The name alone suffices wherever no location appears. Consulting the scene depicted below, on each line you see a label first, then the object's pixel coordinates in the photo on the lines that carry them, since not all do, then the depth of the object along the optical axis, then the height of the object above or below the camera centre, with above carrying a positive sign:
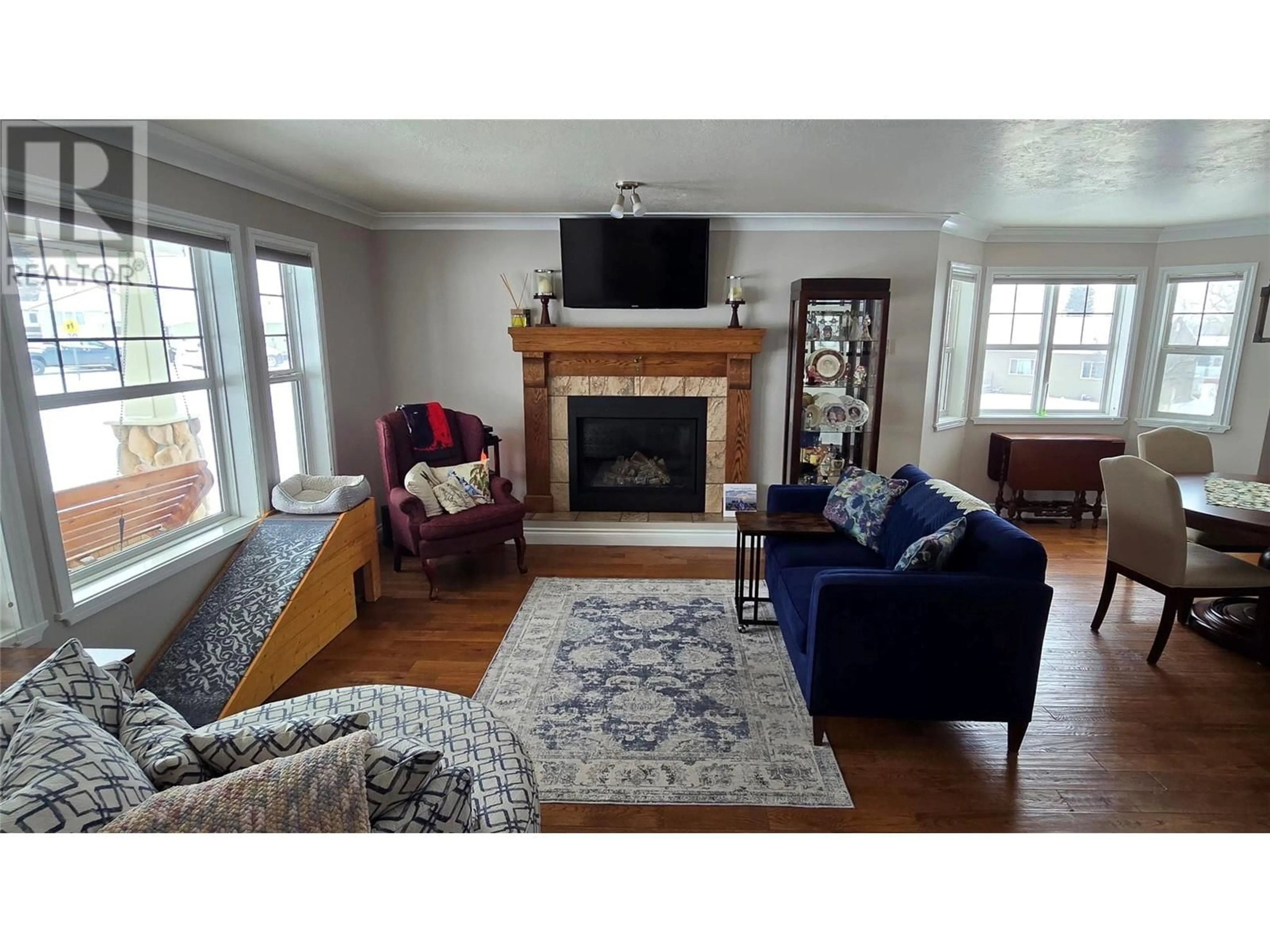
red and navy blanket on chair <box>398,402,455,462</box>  3.94 -0.42
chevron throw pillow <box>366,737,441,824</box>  1.07 -0.70
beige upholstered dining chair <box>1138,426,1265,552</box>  3.68 -0.50
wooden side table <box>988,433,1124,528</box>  4.82 -0.74
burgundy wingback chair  3.54 -0.89
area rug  2.06 -1.34
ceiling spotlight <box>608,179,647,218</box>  3.31 +0.87
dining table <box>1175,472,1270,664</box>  2.59 -0.68
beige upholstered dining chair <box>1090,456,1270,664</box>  2.73 -0.85
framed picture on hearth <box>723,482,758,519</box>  4.54 -0.96
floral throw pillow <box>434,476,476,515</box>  3.71 -0.79
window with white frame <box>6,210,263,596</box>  2.11 -0.11
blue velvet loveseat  2.03 -0.89
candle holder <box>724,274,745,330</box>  4.30 +0.45
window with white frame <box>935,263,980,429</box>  4.85 +0.13
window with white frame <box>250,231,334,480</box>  3.41 +0.03
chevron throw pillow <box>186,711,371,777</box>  1.13 -0.68
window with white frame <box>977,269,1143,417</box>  5.02 +0.16
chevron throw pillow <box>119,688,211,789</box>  1.09 -0.74
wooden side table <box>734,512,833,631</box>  2.94 -0.77
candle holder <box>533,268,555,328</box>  4.31 +0.49
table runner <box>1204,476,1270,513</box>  2.80 -0.60
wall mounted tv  4.21 +0.67
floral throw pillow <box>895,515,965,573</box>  2.13 -0.63
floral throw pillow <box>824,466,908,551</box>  2.97 -0.67
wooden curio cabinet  4.23 -0.14
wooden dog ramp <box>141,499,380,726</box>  2.35 -1.07
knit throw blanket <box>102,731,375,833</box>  0.85 -0.62
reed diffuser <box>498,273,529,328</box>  4.36 +0.34
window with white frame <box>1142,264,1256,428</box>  4.69 +0.16
